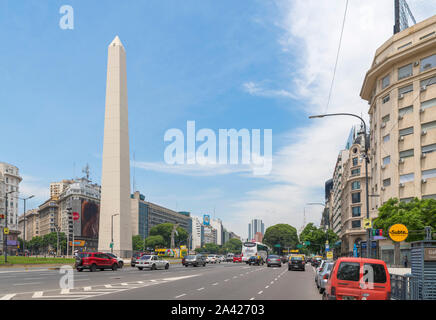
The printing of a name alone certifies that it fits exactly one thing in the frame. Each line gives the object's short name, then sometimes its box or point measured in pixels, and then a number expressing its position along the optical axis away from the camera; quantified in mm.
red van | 12789
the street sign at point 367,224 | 24661
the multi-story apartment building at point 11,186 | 154750
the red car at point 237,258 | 94931
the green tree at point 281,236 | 160750
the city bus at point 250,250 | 79244
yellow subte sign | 18844
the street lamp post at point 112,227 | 70312
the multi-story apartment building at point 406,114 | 49844
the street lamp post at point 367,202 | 23109
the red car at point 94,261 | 42938
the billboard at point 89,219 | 153688
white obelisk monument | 67875
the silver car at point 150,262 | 47281
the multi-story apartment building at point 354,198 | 88125
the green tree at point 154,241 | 170762
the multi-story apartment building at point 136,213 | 192375
